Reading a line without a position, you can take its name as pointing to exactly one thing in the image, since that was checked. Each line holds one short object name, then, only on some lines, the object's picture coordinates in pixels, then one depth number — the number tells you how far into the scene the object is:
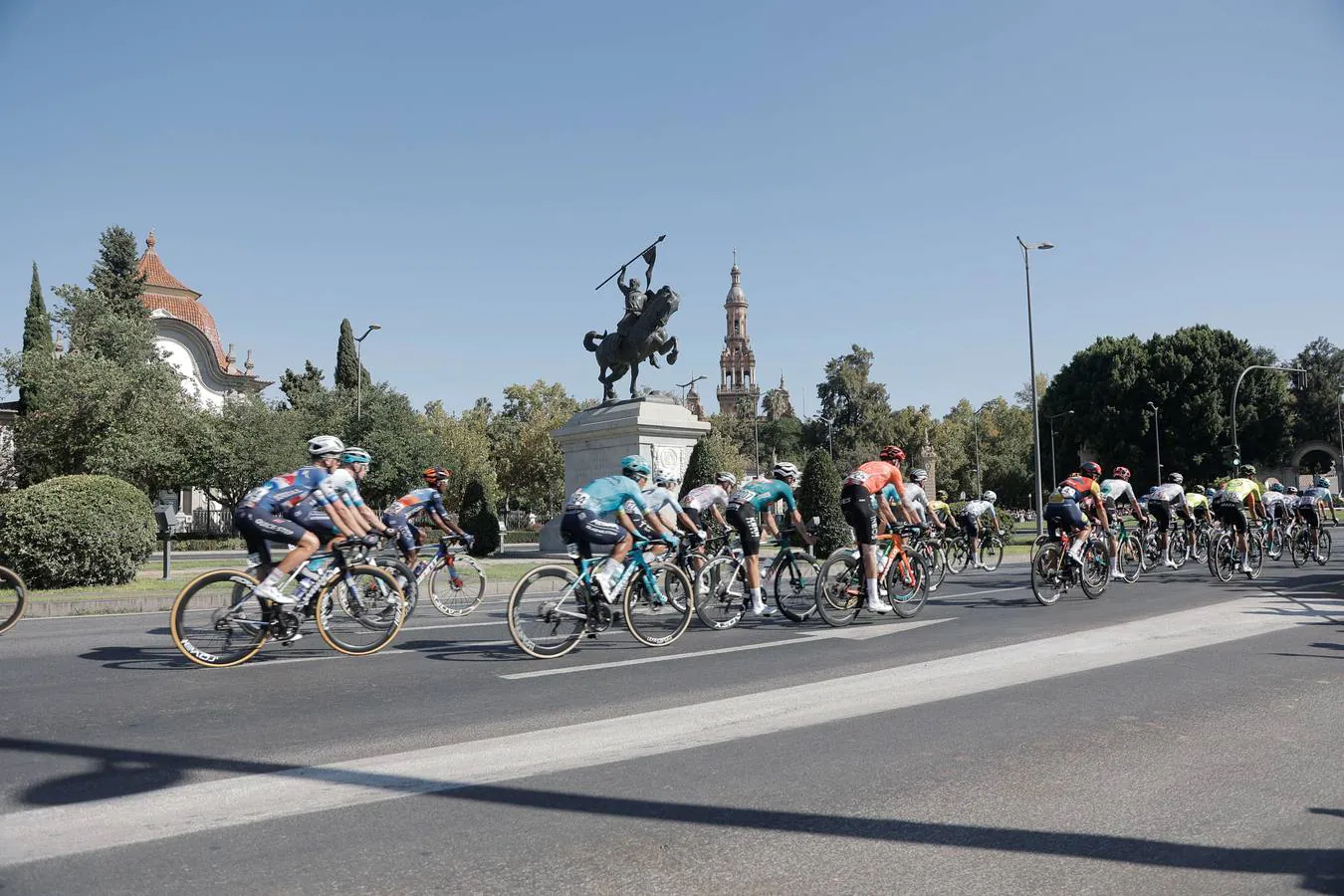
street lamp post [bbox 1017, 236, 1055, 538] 31.89
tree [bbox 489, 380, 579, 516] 67.00
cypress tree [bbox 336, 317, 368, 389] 68.84
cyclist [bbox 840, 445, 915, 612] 10.47
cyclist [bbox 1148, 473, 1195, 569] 16.86
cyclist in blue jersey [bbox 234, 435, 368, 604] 8.35
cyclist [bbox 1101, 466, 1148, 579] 14.66
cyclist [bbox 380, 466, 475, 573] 12.02
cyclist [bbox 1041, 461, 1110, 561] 13.03
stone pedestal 25.31
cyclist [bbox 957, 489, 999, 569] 19.45
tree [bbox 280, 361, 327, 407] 63.81
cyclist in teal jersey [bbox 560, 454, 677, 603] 8.77
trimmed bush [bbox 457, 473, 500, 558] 29.06
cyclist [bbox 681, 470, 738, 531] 11.57
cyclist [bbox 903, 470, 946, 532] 14.70
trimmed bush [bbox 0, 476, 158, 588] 15.12
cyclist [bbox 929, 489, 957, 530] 19.90
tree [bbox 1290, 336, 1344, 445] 70.62
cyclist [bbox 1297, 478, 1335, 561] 19.50
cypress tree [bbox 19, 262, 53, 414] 49.41
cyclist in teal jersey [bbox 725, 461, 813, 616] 10.75
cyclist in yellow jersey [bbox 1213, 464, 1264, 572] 15.90
